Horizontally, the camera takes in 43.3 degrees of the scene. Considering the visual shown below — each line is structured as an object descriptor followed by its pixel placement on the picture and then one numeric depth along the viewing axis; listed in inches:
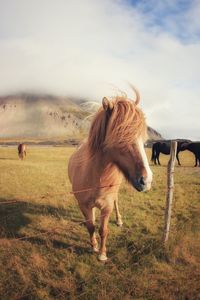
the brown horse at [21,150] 1126.6
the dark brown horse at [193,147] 905.6
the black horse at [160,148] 1013.6
